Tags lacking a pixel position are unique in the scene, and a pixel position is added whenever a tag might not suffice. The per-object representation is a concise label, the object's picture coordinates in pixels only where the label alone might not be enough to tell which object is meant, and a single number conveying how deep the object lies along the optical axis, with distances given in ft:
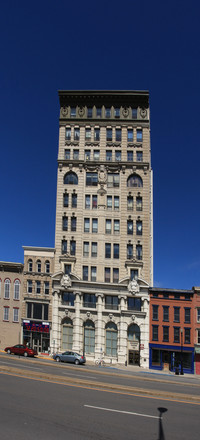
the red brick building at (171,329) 138.92
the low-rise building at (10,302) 155.84
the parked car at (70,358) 124.55
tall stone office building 146.72
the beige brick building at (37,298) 152.56
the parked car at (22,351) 130.21
